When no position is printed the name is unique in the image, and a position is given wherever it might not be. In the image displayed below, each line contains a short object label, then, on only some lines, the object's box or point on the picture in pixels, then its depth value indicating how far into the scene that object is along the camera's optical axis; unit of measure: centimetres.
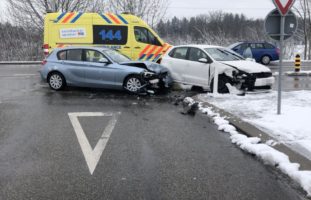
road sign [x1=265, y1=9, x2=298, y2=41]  744
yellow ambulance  1595
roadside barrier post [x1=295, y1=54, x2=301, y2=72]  1778
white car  1071
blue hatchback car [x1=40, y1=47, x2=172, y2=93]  1122
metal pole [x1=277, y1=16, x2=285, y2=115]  736
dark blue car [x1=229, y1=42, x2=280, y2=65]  2429
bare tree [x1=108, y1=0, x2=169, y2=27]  3113
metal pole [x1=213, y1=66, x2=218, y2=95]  1048
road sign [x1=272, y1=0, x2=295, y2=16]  720
